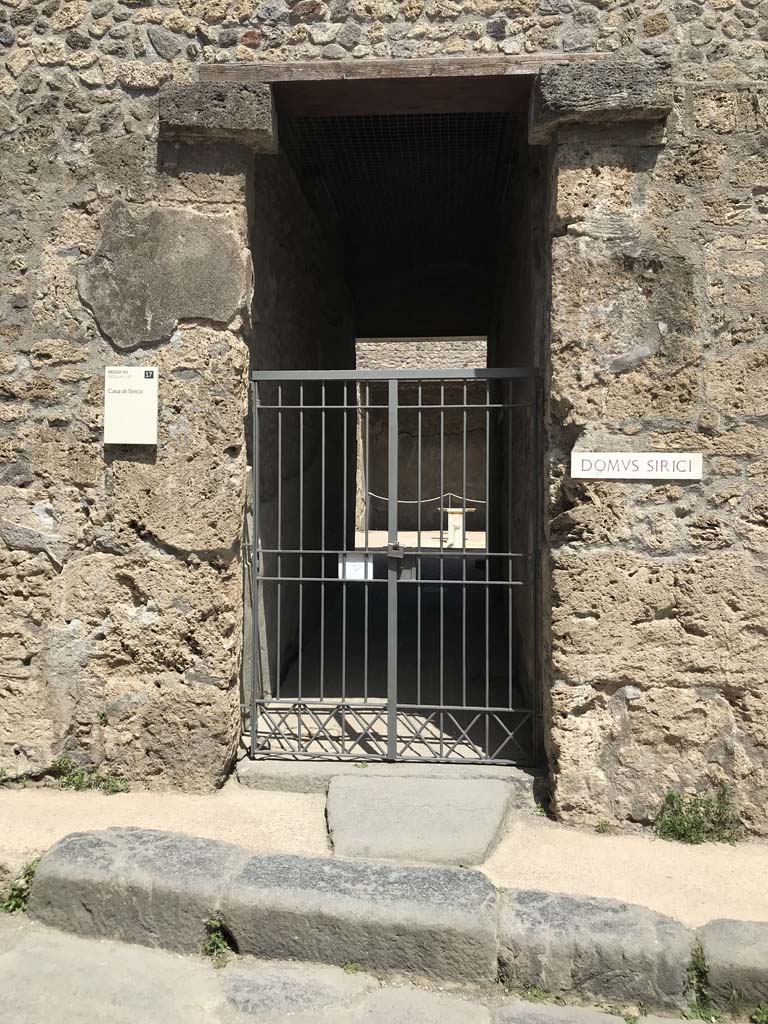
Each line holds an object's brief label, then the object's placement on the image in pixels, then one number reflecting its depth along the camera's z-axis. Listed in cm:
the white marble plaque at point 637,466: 330
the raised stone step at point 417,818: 301
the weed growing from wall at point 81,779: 358
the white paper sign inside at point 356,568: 406
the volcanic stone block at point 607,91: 327
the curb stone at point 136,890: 259
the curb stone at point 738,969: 227
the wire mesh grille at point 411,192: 470
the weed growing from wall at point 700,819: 322
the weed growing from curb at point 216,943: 257
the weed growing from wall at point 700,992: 230
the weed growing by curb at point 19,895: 278
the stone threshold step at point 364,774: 359
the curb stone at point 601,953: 232
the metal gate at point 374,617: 390
